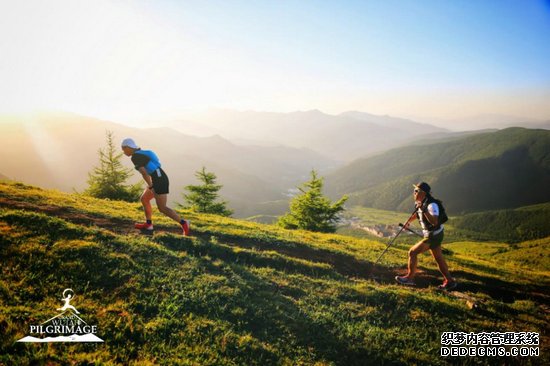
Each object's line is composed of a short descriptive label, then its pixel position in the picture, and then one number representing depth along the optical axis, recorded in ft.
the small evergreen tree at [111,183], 108.78
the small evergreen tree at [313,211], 124.88
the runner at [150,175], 33.88
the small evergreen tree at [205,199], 126.93
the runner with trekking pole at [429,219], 31.76
